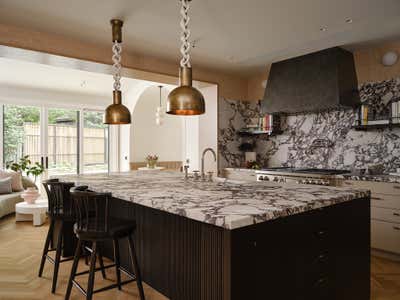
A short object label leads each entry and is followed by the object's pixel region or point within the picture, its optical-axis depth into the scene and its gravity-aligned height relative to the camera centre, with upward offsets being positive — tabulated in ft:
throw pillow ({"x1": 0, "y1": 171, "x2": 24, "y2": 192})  18.88 -1.76
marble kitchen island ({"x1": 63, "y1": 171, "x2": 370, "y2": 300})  4.77 -1.71
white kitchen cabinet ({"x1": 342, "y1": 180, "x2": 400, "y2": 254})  10.53 -2.26
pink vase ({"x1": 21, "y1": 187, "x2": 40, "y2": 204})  16.01 -2.38
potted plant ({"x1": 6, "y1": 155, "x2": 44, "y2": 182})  17.90 -1.10
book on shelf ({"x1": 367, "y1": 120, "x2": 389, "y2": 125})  12.09 +1.19
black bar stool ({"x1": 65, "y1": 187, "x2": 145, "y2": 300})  6.68 -1.80
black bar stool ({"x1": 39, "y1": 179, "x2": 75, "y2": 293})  8.61 -1.81
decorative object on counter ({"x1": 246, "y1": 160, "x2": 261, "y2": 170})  16.99 -0.79
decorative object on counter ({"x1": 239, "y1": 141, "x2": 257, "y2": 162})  18.02 +0.06
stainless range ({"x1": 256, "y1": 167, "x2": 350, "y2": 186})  12.29 -1.06
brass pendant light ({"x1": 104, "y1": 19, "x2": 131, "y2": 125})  10.16 +1.43
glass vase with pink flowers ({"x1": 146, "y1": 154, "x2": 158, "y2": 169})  24.41 -0.90
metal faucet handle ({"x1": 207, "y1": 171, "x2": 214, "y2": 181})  9.62 -0.76
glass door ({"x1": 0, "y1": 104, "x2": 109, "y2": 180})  22.22 +0.97
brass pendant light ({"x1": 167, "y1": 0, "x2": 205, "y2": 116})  7.22 +1.35
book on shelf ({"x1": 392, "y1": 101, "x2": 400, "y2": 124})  11.74 +1.53
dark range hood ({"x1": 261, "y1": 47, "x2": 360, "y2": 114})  12.98 +3.13
